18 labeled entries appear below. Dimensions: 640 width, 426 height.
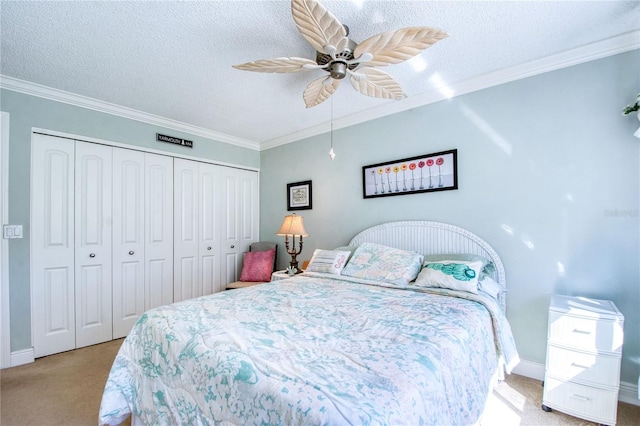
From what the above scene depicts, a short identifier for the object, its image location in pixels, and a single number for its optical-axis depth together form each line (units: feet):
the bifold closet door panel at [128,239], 10.29
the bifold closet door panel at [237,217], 13.56
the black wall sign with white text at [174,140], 11.36
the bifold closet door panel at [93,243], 9.54
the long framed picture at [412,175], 8.86
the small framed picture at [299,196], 12.71
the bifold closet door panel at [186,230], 11.84
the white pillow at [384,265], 7.89
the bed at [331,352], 3.13
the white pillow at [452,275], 6.86
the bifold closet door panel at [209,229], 12.67
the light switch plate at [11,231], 8.20
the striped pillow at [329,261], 9.24
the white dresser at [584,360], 5.47
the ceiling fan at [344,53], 4.74
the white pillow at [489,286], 6.98
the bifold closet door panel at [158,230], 11.05
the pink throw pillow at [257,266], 12.59
